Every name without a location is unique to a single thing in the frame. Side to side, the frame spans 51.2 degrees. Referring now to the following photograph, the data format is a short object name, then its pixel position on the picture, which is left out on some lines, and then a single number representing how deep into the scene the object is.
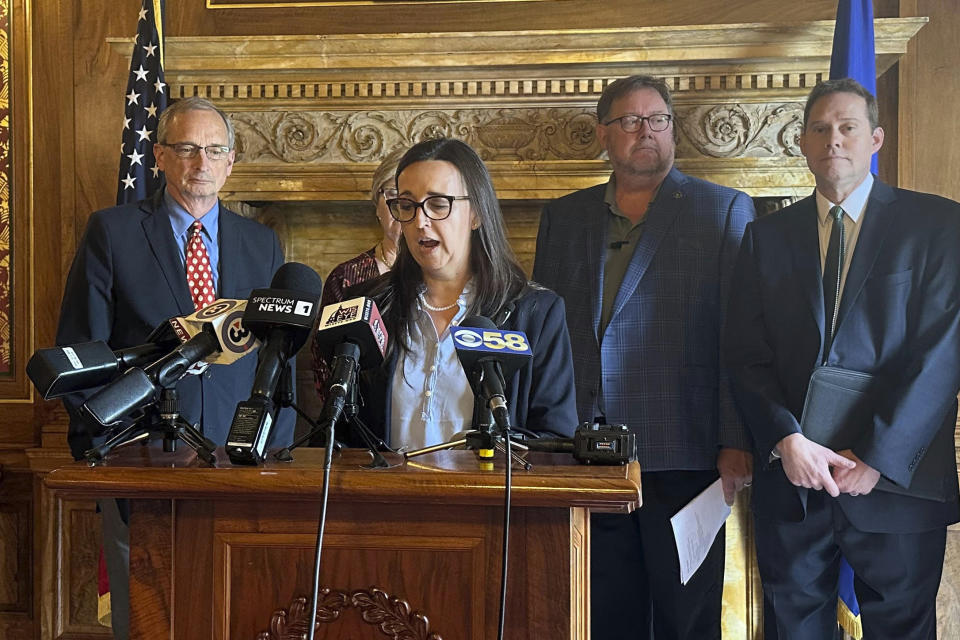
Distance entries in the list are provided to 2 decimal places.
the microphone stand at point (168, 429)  1.42
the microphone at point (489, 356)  1.36
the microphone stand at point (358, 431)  1.38
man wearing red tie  2.65
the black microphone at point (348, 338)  1.32
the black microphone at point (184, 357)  1.29
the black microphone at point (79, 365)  1.33
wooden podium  1.30
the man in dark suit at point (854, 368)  2.62
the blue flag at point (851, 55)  3.18
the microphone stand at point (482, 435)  1.40
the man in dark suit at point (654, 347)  2.87
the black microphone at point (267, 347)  1.34
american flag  3.59
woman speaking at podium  1.94
